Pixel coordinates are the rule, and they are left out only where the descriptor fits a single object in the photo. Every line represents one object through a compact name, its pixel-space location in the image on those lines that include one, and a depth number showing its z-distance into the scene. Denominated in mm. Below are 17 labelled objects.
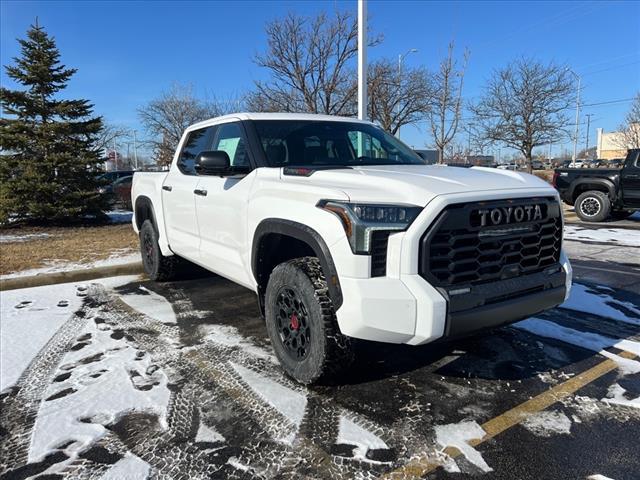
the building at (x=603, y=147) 91000
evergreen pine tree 12328
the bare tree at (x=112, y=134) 44156
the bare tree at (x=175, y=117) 29562
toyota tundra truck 2564
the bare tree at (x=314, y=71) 17000
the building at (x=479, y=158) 28117
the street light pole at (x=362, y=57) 9812
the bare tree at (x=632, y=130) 31031
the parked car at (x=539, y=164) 55984
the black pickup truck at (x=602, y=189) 11422
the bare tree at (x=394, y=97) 19398
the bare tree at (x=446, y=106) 16750
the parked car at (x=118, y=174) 27189
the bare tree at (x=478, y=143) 26984
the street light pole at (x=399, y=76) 20486
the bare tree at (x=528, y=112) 24875
